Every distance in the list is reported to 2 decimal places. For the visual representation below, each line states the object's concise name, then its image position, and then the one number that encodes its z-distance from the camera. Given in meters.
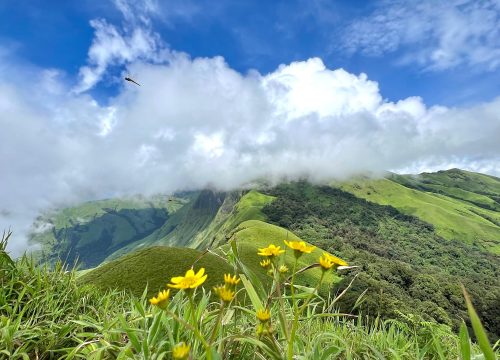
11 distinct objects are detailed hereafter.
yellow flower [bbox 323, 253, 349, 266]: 2.55
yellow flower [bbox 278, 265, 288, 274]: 3.13
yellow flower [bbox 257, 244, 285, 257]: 2.71
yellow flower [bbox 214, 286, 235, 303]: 2.06
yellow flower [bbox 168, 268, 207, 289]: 2.01
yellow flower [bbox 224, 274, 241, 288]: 2.24
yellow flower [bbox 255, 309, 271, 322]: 2.22
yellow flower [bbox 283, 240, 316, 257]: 2.50
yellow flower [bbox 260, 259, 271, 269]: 2.97
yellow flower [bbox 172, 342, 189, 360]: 1.69
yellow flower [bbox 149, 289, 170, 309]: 2.04
